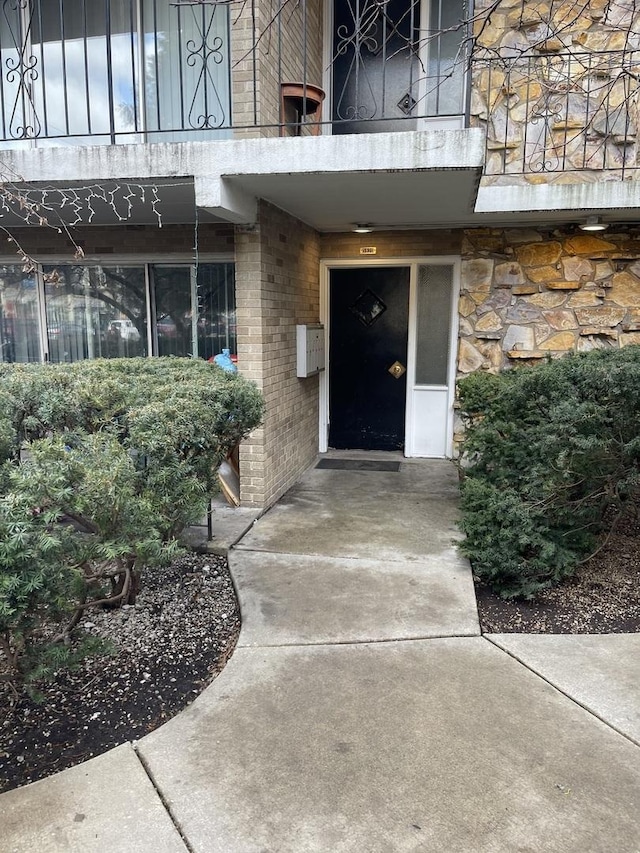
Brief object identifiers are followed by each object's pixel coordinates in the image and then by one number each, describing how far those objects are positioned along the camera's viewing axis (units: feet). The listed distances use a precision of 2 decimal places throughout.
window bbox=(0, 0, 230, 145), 18.51
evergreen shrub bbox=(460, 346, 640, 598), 11.32
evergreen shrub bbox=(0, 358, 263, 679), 6.95
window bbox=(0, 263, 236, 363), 21.93
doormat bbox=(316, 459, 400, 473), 23.16
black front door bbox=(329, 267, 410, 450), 24.25
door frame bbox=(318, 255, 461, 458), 22.84
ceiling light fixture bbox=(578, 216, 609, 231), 19.35
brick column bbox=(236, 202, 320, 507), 17.07
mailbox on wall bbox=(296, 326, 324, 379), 20.97
